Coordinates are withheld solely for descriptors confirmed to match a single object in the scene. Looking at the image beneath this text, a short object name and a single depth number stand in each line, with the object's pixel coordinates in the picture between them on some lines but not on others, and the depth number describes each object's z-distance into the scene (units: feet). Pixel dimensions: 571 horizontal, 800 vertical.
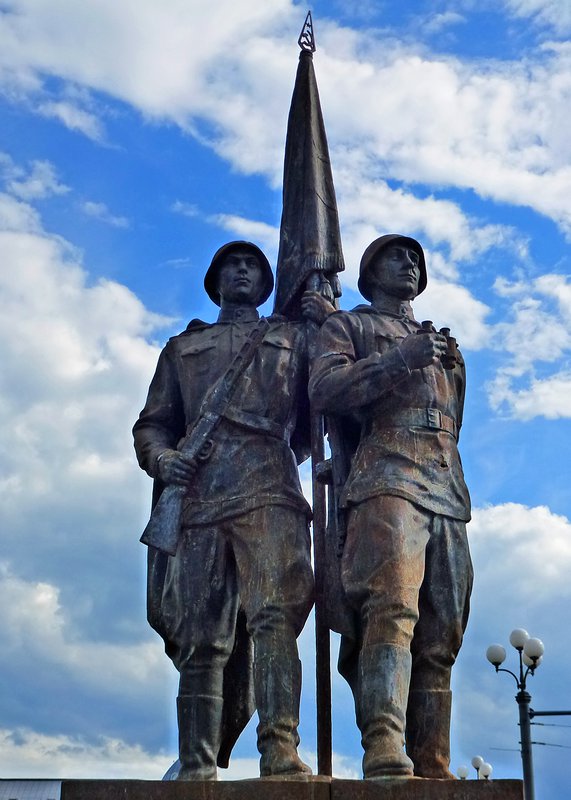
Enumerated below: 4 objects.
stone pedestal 23.50
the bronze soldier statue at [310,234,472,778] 25.30
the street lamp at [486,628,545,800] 60.70
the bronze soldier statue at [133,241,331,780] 26.58
